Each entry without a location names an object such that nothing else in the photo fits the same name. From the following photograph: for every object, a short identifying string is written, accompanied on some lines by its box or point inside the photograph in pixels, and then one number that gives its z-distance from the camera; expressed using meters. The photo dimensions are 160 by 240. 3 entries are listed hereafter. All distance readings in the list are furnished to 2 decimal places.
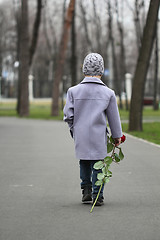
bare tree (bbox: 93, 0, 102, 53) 46.22
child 6.54
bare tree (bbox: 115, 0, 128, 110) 42.28
